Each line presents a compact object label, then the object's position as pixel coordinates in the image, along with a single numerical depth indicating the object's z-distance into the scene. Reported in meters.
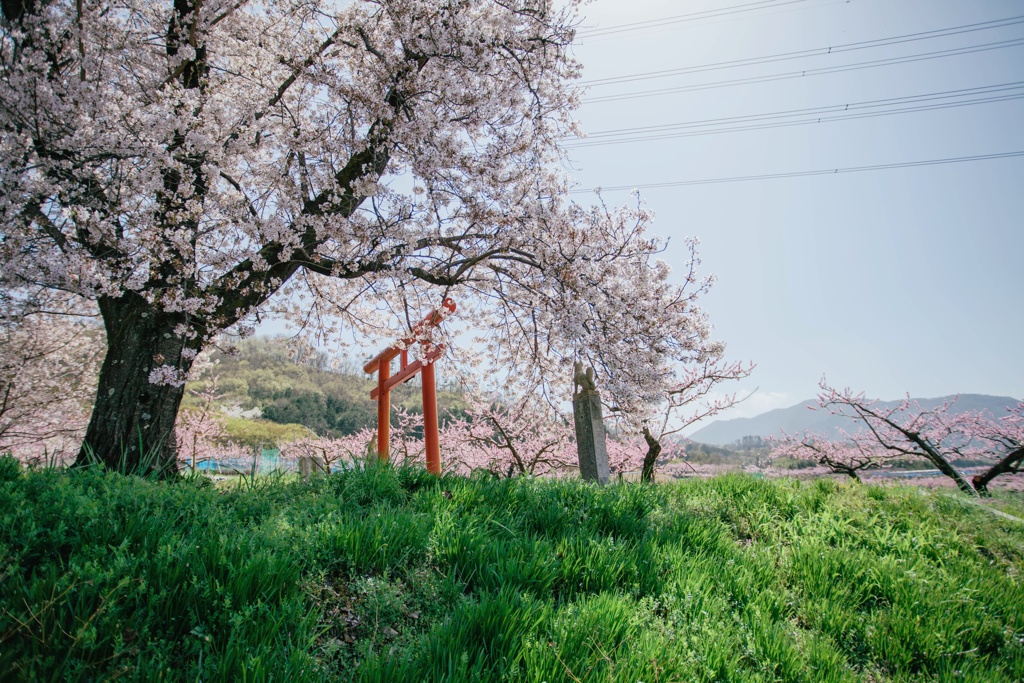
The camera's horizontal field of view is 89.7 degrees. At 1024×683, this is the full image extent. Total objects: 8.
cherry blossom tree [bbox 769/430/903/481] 9.89
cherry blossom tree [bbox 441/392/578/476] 8.03
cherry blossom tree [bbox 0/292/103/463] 10.29
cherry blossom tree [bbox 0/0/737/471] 5.50
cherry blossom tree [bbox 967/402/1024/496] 10.88
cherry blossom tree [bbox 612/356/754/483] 7.65
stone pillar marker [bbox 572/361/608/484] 5.92
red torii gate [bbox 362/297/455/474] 7.23
